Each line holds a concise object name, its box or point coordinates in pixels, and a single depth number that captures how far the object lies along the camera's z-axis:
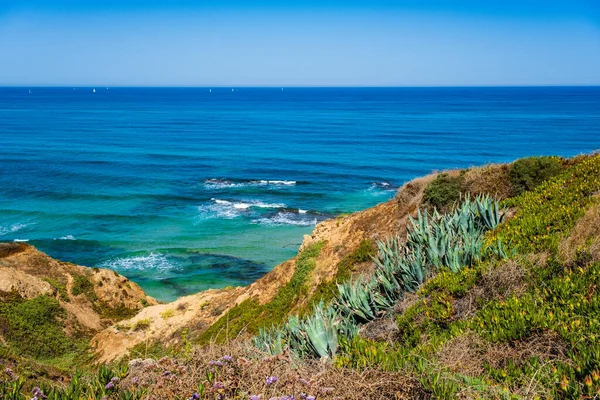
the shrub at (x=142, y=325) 18.74
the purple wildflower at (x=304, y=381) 4.43
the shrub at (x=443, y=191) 15.59
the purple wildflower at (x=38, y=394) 4.61
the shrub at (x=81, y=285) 21.44
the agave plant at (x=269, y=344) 6.53
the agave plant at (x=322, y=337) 6.38
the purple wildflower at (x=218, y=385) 4.53
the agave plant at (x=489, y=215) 10.80
